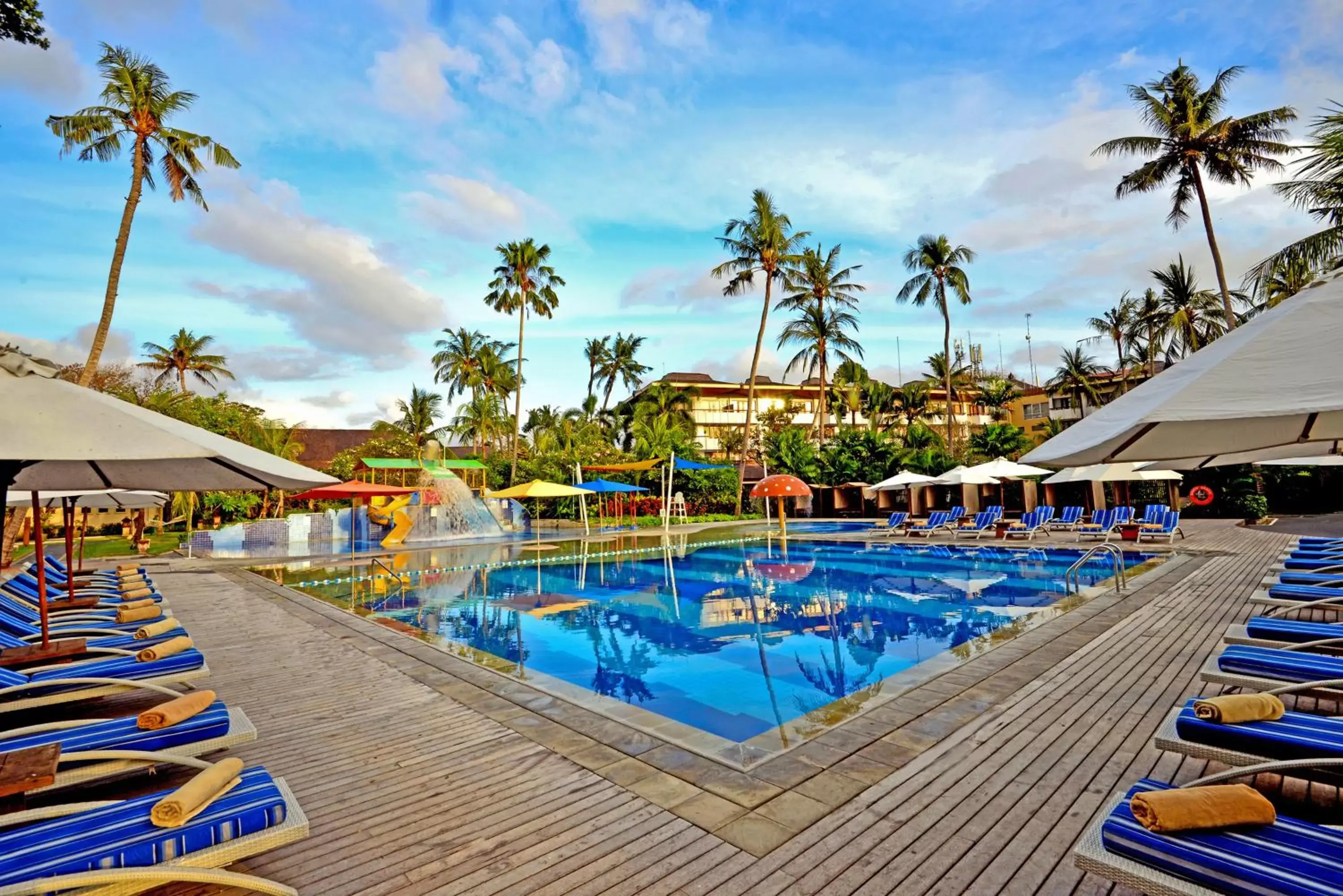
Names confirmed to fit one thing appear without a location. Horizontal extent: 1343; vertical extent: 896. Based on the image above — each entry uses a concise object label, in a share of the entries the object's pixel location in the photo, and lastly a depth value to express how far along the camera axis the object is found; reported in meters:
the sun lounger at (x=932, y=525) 20.73
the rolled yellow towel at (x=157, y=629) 5.13
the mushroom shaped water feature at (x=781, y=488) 21.41
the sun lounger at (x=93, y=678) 3.49
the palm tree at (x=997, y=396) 45.03
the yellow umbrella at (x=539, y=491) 21.41
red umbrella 14.63
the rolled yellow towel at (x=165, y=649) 4.39
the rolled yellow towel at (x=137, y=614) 5.89
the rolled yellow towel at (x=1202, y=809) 1.98
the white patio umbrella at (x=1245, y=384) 1.98
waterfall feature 25.44
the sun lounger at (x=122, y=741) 2.70
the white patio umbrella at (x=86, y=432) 2.00
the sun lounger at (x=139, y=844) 1.95
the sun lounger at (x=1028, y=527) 18.44
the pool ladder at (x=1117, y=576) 9.47
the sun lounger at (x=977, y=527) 19.81
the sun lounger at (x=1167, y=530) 14.99
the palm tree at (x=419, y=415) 44.50
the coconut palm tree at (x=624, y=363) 51.12
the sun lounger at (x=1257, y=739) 2.53
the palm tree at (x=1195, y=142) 20.17
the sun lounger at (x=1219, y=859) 1.75
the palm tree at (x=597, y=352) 51.50
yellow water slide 24.38
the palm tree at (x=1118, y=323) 41.00
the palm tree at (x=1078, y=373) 40.94
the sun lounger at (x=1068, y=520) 18.61
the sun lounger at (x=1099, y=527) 17.38
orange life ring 24.03
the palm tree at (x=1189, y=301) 29.97
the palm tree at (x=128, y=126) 15.84
